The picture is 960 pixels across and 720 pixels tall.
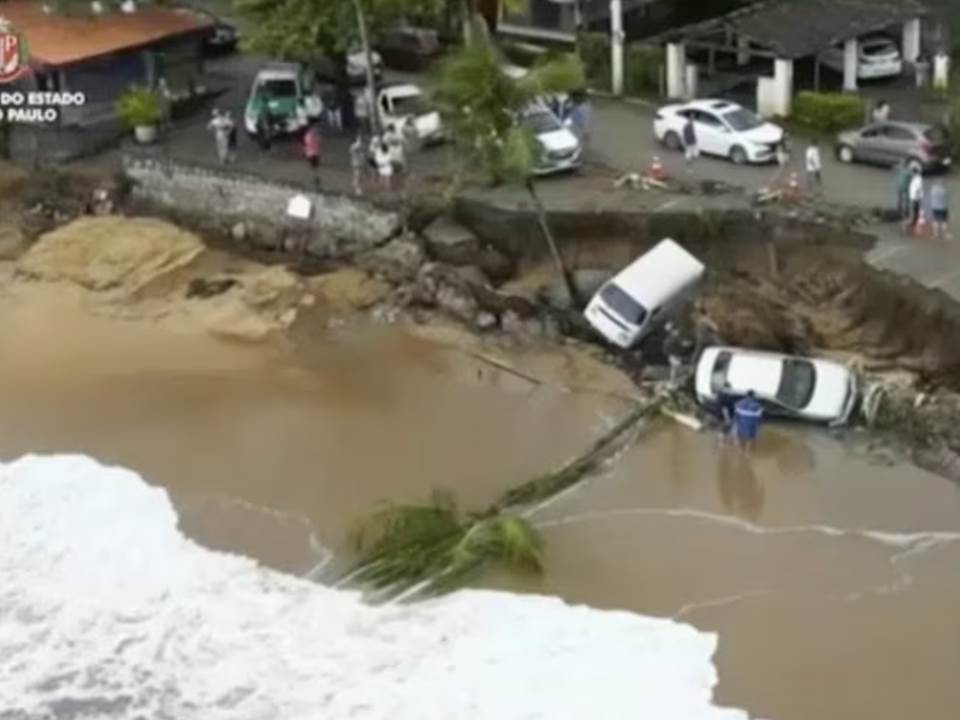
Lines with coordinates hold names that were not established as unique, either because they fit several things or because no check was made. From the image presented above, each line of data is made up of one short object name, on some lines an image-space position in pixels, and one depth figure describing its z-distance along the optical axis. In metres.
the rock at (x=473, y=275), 43.19
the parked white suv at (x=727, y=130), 44.81
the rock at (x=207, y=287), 45.19
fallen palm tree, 32.94
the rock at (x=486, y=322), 42.22
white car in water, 37.16
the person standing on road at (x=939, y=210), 39.94
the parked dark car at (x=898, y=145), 43.00
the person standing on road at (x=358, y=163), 46.81
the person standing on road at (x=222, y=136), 48.84
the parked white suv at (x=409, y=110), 47.88
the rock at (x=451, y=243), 44.06
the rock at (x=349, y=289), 44.25
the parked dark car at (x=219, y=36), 55.84
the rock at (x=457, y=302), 42.56
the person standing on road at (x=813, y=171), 42.78
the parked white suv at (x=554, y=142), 44.97
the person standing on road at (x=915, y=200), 40.50
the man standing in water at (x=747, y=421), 36.75
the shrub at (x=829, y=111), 46.16
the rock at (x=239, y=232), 47.75
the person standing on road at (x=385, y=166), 46.34
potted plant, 50.25
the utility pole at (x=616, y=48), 50.12
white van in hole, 40.62
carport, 47.44
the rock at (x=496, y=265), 43.75
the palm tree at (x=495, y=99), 39.88
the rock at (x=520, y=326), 41.81
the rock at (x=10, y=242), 47.97
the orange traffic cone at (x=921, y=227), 40.53
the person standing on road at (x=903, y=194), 40.97
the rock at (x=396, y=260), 44.34
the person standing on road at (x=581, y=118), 47.09
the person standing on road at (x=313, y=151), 47.12
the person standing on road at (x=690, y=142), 45.62
